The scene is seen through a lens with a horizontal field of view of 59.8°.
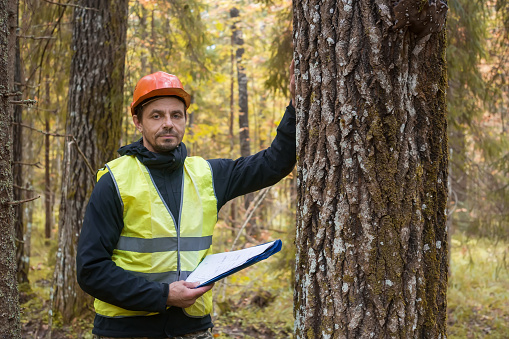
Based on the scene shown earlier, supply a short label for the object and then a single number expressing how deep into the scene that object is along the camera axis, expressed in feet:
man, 7.47
